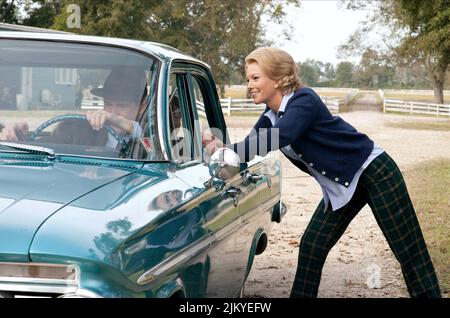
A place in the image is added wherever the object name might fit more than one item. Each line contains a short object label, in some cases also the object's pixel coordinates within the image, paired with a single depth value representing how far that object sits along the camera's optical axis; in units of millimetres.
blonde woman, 4656
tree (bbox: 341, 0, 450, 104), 17333
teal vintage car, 2812
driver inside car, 4141
